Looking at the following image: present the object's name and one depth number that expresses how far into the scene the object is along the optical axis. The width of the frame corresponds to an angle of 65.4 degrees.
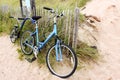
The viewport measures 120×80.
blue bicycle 1.89
